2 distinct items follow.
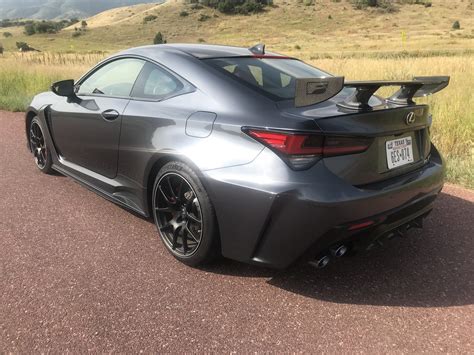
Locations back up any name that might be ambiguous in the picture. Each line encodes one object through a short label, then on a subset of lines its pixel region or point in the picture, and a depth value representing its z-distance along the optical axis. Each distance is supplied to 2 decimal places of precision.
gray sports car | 2.40
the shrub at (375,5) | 93.94
